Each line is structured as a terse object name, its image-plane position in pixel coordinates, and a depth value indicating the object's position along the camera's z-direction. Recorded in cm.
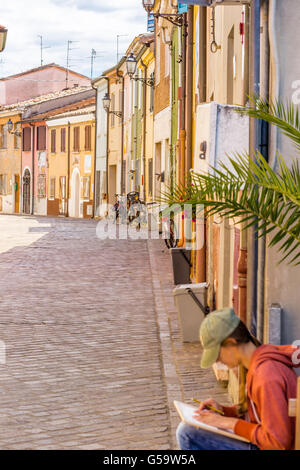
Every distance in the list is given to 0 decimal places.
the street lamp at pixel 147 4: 2449
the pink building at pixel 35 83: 6059
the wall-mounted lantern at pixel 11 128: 5472
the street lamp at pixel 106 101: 3925
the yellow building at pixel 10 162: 5578
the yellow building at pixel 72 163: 4634
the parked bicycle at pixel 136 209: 3184
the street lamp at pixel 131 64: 3007
